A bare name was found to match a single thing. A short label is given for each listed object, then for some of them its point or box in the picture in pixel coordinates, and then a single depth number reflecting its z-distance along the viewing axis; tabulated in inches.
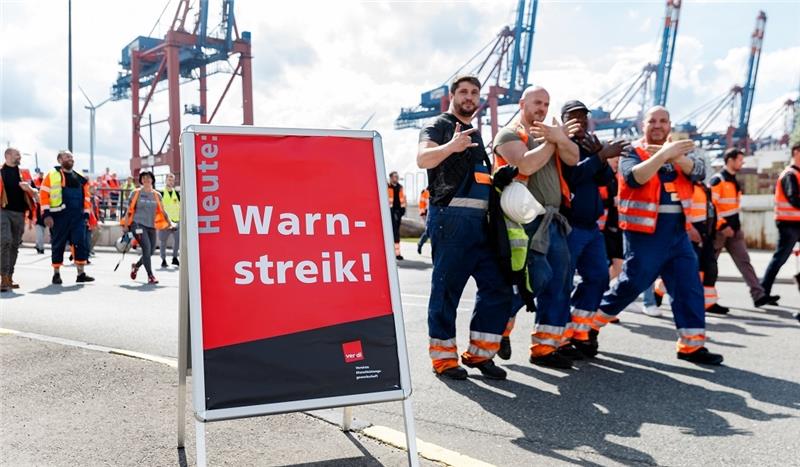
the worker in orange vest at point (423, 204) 631.2
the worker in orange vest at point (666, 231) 199.2
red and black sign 108.6
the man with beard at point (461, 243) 171.0
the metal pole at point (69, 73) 1057.5
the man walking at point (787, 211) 309.9
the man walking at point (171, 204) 500.1
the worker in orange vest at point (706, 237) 232.2
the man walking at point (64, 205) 382.3
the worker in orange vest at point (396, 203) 593.1
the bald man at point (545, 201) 171.9
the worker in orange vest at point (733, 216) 323.0
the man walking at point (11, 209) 362.6
